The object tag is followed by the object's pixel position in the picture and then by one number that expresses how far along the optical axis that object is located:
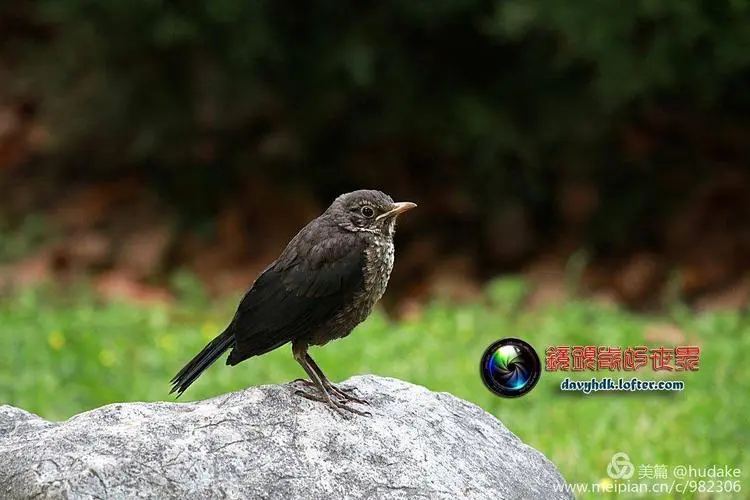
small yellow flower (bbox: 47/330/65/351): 12.84
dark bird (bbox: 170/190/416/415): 7.11
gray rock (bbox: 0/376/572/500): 6.34
